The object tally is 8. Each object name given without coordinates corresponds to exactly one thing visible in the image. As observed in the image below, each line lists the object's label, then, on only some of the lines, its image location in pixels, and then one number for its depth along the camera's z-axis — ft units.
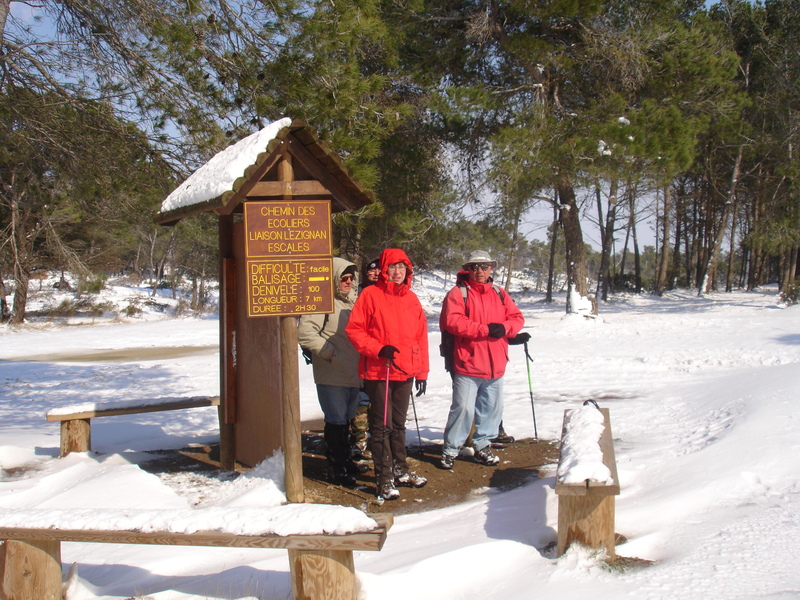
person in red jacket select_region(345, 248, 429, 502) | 16.01
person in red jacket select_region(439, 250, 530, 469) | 18.02
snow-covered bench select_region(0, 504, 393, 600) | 9.43
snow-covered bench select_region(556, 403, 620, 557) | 11.25
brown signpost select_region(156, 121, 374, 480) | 14.53
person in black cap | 18.86
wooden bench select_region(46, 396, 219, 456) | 19.99
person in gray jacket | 17.46
